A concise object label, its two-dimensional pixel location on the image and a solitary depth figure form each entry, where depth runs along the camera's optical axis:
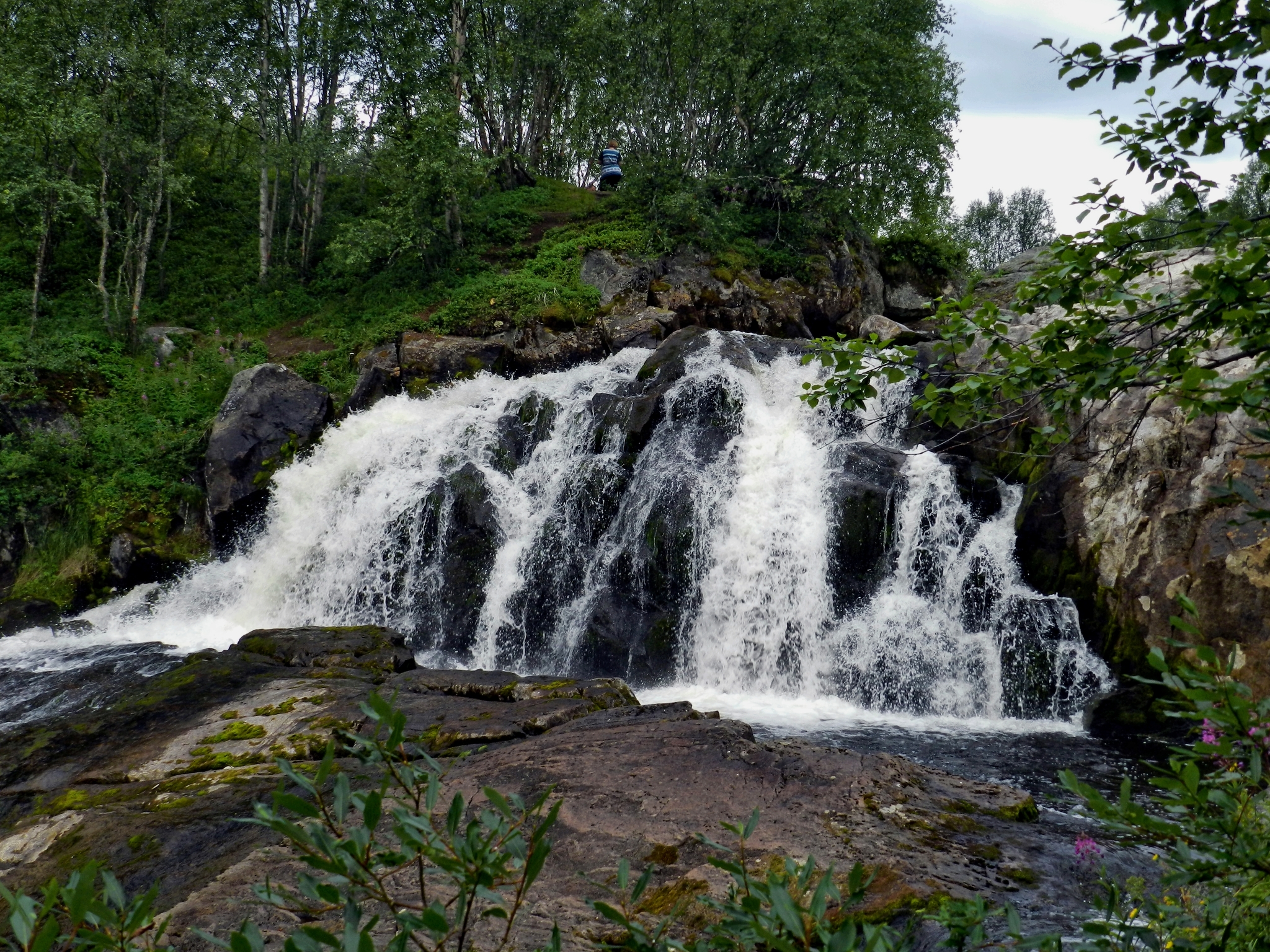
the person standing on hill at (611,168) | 26.23
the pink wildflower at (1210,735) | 3.96
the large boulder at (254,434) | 15.77
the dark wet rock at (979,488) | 11.67
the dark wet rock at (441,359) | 17.89
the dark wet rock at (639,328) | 18.95
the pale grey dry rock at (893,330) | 14.41
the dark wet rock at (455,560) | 12.85
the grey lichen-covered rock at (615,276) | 20.50
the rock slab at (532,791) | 4.45
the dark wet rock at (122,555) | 15.22
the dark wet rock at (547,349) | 18.56
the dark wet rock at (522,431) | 14.84
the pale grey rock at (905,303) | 26.14
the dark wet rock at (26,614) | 13.69
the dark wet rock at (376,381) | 17.44
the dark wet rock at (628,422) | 13.96
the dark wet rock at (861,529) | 11.52
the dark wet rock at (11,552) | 15.19
